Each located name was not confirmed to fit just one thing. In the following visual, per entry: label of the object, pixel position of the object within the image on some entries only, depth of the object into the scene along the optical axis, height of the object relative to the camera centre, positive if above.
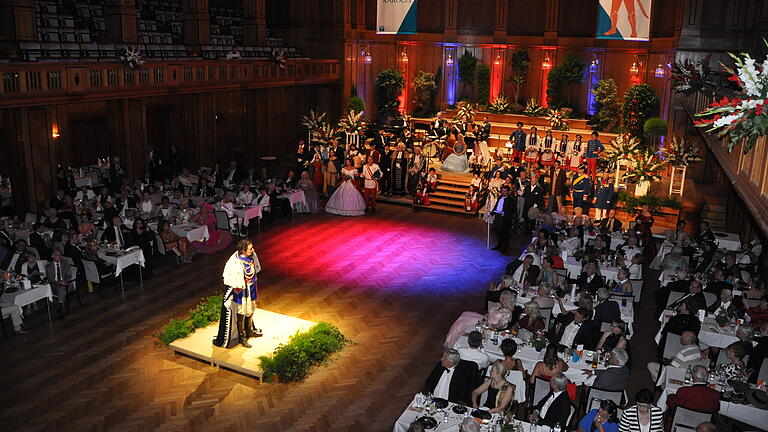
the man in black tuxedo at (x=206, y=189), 15.79 -3.03
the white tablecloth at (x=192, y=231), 13.07 -3.31
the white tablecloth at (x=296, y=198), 16.56 -3.36
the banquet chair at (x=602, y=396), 7.07 -3.36
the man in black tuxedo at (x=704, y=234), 12.30 -2.99
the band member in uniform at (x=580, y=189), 15.38 -2.80
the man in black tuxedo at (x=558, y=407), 6.64 -3.29
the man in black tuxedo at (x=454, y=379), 7.34 -3.36
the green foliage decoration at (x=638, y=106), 21.16 -1.29
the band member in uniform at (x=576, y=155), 18.14 -2.39
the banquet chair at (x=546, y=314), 9.18 -3.31
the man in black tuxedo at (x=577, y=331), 8.31 -3.23
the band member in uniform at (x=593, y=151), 17.55 -2.21
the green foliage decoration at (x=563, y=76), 23.83 -0.46
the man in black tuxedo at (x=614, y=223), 13.19 -3.06
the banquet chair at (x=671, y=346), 8.55 -3.44
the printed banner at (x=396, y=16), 16.61 +1.03
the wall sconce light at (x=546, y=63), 24.83 -0.03
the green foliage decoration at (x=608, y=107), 22.91 -1.43
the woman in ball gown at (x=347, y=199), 17.08 -3.45
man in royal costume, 8.85 -3.19
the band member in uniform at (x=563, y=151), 18.66 -2.38
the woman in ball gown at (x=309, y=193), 17.05 -3.31
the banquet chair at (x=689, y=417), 6.72 -3.39
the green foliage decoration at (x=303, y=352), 8.89 -3.90
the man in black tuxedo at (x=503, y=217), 14.02 -3.16
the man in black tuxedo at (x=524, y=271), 10.13 -3.11
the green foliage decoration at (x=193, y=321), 9.70 -3.81
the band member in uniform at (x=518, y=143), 18.95 -2.20
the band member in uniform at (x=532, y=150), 18.50 -2.32
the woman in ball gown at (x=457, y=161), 19.05 -2.74
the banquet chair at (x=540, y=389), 7.21 -3.38
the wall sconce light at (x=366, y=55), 24.93 +0.13
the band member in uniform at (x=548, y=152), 18.34 -2.35
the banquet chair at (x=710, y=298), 9.84 -3.27
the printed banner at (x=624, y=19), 14.05 +0.91
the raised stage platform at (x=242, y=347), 9.03 -3.91
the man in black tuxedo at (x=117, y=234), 11.98 -3.14
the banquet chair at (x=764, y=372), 7.71 -3.37
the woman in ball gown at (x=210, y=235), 13.59 -3.57
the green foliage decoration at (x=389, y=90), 25.84 -1.14
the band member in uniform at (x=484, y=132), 20.61 -2.09
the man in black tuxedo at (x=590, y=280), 9.75 -3.06
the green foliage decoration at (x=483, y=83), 25.42 -0.81
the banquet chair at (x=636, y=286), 10.20 -3.24
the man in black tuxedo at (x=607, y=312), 8.84 -3.14
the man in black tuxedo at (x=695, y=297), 9.12 -3.04
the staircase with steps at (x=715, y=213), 15.79 -3.36
